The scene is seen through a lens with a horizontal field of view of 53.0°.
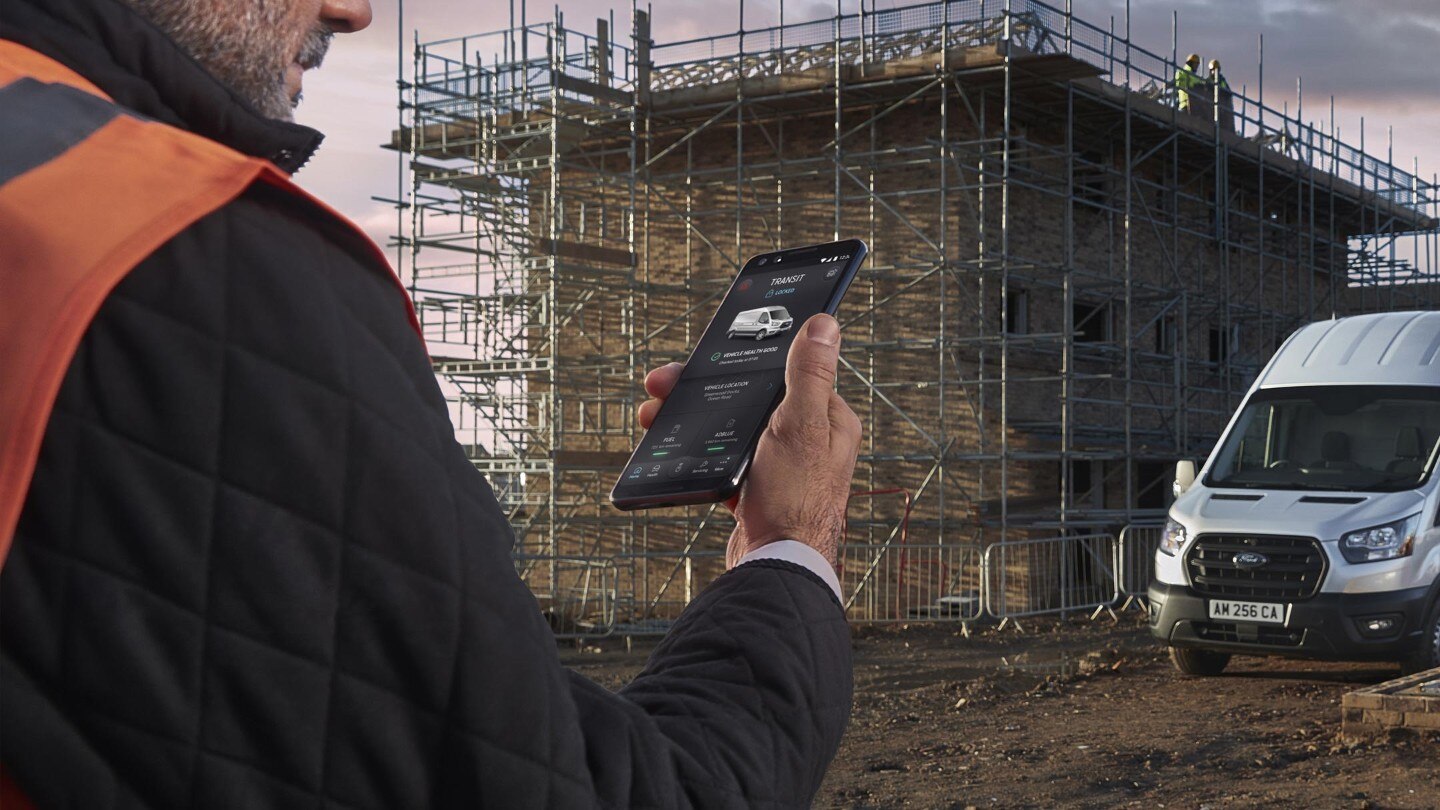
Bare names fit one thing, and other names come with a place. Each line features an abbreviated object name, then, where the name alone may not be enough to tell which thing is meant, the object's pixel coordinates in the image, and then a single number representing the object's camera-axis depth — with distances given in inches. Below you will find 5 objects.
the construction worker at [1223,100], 970.7
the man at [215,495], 35.7
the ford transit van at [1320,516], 410.3
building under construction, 792.9
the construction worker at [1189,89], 933.4
